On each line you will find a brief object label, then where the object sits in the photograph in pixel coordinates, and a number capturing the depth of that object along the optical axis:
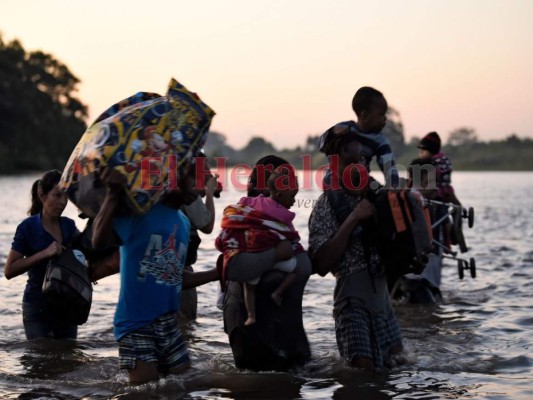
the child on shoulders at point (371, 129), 6.12
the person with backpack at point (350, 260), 6.04
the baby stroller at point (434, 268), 10.95
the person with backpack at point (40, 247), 7.14
